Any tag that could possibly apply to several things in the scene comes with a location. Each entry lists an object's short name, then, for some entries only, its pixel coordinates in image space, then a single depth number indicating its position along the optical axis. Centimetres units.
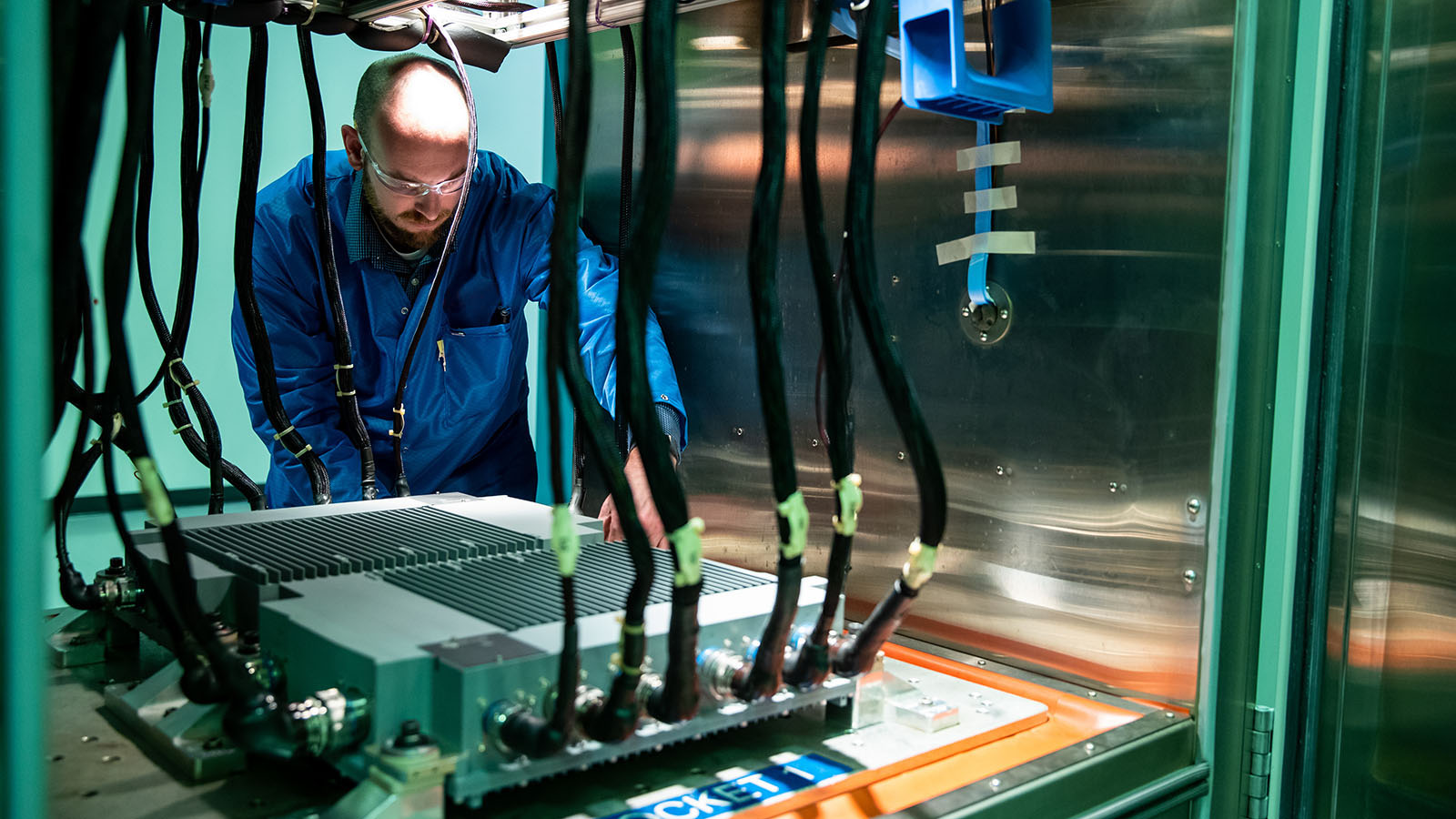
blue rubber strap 108
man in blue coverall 166
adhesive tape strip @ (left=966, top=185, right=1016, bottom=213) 107
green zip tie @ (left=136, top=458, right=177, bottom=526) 53
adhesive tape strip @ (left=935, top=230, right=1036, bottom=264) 106
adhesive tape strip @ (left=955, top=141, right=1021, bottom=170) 107
